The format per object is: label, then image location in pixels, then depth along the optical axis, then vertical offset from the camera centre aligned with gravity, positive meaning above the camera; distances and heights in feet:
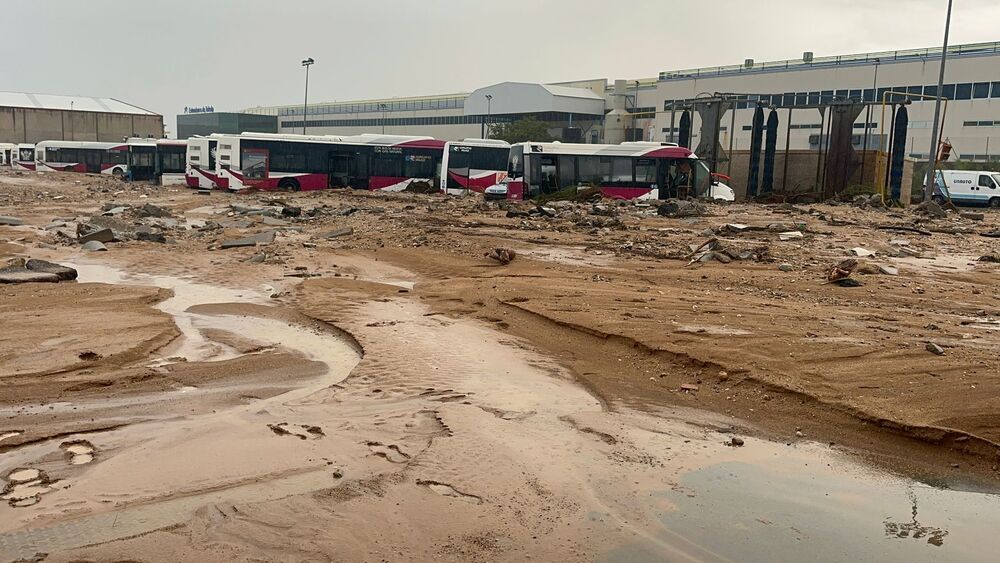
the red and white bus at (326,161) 117.60 +1.37
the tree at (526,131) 228.84 +13.56
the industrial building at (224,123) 339.98 +18.48
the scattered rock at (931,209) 92.89 -1.49
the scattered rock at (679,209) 86.02 -2.53
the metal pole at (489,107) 255.15 +22.49
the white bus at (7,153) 226.11 +1.04
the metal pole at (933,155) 106.73 +5.63
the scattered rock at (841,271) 41.52 -4.04
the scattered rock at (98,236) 59.98 -5.58
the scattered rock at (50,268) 42.86 -5.87
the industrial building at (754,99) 182.19 +24.63
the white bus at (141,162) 157.79 +0.14
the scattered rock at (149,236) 62.03 -5.64
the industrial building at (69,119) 292.20 +15.22
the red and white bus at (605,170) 105.50 +1.65
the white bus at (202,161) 124.44 +0.63
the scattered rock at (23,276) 40.50 -6.00
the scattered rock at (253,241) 59.57 -5.50
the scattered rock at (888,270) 44.96 -4.22
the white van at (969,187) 126.72 +1.80
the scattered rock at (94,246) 56.90 -6.05
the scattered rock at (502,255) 49.83 -4.77
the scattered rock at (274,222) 74.79 -5.03
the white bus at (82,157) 183.83 +0.70
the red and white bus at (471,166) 122.31 +1.68
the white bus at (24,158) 198.08 -0.08
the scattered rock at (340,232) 65.21 -4.93
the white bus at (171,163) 150.71 +0.19
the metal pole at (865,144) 120.35 +7.53
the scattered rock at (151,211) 82.17 -4.93
